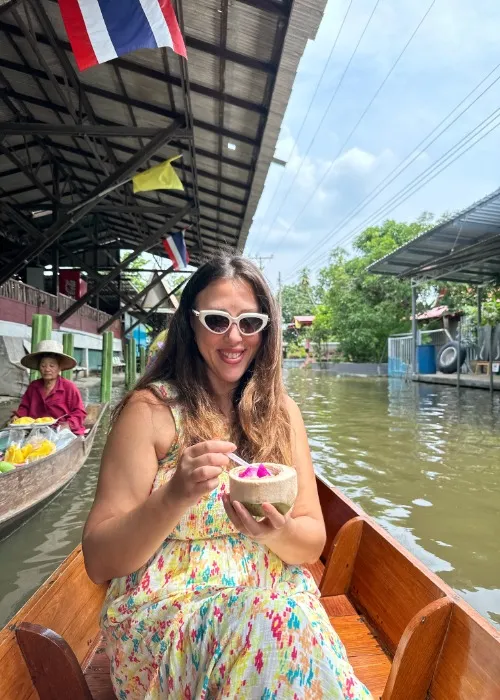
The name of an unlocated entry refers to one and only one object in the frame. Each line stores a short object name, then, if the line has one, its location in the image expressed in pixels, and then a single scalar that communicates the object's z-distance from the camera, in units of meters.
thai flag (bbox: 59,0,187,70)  3.93
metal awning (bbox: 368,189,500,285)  10.96
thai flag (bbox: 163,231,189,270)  12.29
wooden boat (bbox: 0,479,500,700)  1.42
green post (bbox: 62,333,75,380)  11.65
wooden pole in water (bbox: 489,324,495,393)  13.56
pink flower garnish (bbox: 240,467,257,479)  1.22
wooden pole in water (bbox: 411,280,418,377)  18.12
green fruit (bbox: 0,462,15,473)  4.04
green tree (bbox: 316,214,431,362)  27.55
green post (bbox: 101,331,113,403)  13.12
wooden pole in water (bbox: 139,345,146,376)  28.52
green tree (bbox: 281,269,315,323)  66.69
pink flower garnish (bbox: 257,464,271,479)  1.24
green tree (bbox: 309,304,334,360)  34.81
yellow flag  7.96
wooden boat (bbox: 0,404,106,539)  3.80
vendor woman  5.79
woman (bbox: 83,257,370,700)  1.12
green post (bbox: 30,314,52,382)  9.24
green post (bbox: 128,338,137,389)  21.52
